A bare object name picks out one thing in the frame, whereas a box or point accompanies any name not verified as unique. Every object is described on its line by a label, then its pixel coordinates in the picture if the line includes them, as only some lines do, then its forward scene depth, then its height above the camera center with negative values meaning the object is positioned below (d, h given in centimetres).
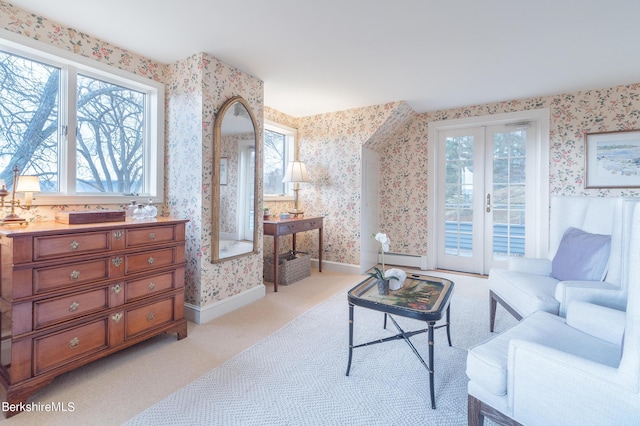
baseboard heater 450 -74
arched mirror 271 +27
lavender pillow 196 -31
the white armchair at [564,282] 174 -44
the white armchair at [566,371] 93 -59
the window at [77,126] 206 +66
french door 395 +22
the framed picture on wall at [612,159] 334 +59
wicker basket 372 -72
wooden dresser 156 -49
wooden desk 344 -19
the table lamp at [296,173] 410 +52
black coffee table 158 -52
